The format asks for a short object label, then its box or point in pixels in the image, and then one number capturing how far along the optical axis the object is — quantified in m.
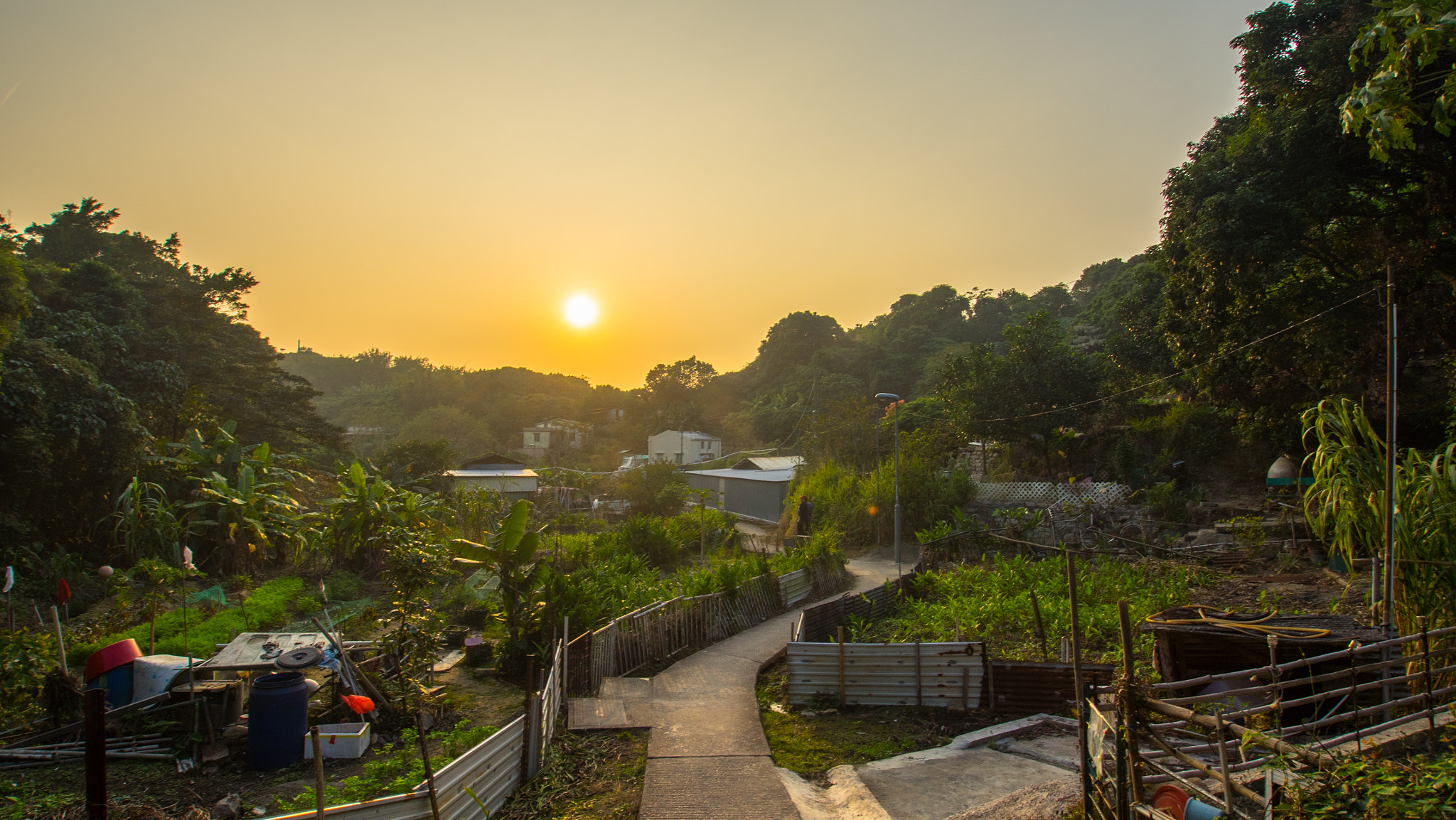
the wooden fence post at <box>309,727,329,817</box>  4.26
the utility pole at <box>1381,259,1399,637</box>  6.84
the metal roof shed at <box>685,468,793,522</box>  32.50
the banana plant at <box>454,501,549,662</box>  10.53
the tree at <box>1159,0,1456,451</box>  14.77
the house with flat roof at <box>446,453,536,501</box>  32.36
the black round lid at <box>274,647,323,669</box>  7.87
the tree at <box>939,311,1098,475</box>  25.38
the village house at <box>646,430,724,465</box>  59.56
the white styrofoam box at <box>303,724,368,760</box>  7.72
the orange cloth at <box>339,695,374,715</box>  6.93
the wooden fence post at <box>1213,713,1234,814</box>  3.97
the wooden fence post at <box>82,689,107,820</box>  3.72
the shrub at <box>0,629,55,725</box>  7.69
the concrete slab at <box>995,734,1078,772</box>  7.64
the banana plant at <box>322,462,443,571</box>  17.12
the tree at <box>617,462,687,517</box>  28.73
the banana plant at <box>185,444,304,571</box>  16.64
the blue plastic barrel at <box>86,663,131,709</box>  8.04
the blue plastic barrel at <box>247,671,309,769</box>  7.38
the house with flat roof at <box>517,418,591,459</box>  65.38
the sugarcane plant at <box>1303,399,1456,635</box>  6.60
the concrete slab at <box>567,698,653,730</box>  8.71
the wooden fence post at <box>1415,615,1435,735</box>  5.12
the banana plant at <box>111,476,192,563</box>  16.06
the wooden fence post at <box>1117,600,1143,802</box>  4.54
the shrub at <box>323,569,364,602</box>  16.61
